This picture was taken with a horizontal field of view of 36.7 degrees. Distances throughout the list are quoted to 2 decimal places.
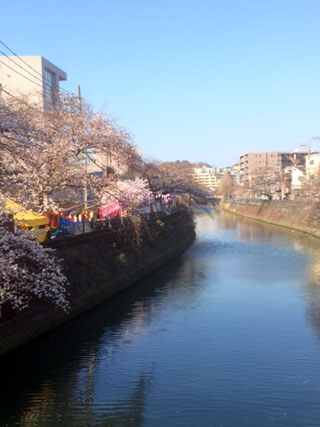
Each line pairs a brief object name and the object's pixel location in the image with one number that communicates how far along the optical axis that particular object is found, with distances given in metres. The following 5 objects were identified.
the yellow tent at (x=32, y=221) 15.80
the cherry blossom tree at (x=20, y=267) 11.97
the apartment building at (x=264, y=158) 134.12
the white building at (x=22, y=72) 44.94
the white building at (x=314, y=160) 78.25
